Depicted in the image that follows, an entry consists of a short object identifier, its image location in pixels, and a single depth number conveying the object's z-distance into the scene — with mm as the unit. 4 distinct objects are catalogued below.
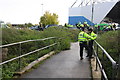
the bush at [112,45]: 6535
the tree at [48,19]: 54312
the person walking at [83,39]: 9227
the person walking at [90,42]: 9328
